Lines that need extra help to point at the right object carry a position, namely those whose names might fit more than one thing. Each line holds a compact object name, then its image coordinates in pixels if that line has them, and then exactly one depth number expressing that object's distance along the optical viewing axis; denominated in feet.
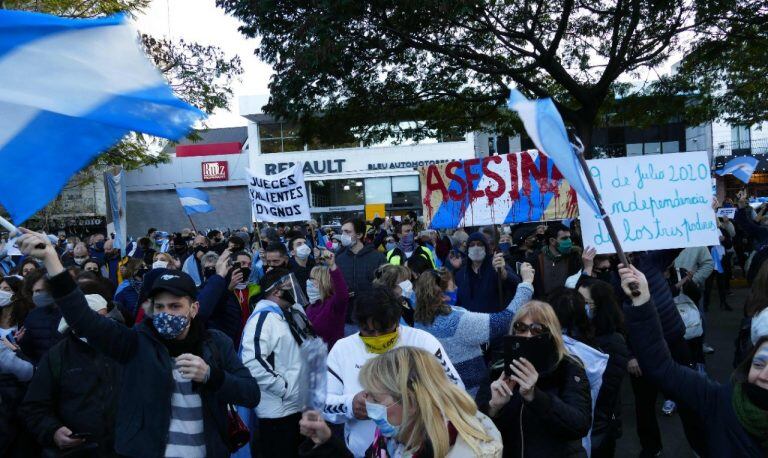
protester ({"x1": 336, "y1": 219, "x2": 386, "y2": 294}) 25.62
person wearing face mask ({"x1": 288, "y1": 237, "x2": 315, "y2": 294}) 24.40
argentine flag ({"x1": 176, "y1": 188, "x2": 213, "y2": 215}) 50.37
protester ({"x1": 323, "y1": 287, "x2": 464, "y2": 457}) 11.76
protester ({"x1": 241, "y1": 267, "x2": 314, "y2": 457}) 13.55
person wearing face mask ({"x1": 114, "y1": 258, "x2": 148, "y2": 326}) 22.43
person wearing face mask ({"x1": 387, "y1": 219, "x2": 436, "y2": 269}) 29.78
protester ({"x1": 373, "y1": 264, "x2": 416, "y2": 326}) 18.99
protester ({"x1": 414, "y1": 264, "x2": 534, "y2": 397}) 14.43
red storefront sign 133.59
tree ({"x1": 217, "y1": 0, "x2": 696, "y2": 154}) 34.55
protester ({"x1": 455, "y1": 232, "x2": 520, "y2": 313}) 22.58
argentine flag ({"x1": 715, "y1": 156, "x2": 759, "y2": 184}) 40.85
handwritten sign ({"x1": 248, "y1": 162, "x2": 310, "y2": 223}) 32.78
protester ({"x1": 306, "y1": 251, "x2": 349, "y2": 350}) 17.85
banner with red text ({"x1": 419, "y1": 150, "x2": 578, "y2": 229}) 25.20
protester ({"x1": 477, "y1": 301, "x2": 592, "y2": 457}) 10.14
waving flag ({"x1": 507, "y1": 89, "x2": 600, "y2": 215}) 9.89
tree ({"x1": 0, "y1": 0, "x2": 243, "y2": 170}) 58.29
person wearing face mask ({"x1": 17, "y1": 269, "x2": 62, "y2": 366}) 15.81
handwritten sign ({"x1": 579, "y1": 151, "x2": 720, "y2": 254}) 15.23
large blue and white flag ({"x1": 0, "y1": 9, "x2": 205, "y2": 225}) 9.78
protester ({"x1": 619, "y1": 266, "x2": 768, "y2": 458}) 8.57
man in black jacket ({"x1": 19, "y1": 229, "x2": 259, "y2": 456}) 10.37
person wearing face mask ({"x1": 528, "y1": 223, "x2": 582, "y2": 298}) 26.25
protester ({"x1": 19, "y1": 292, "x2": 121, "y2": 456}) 12.26
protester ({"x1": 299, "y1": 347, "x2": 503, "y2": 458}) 7.88
